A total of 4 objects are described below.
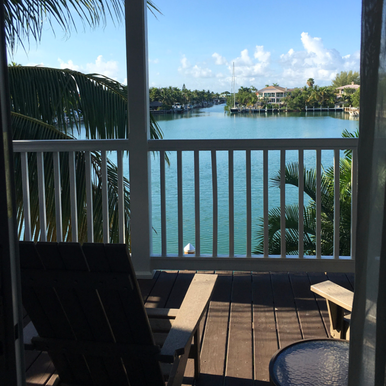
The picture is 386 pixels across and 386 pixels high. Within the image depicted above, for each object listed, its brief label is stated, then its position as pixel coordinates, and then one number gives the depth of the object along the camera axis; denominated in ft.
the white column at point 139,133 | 10.55
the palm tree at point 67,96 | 13.74
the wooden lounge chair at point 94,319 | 4.81
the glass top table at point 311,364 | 4.64
